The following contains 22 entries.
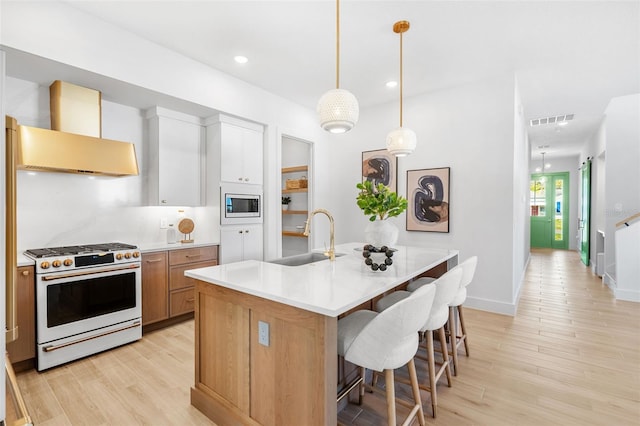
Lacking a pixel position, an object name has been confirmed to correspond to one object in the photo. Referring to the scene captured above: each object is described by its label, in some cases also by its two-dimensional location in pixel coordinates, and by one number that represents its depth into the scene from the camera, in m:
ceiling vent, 5.42
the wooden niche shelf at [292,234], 5.66
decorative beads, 1.95
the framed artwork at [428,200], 4.25
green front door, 9.45
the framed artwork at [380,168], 4.68
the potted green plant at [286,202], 5.97
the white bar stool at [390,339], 1.42
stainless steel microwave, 3.83
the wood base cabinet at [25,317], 2.38
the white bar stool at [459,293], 2.37
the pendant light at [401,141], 3.00
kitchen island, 1.41
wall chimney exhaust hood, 2.56
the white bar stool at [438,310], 1.92
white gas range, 2.48
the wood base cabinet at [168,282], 3.18
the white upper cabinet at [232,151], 3.81
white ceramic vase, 2.24
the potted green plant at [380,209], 2.20
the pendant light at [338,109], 2.10
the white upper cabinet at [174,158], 3.54
